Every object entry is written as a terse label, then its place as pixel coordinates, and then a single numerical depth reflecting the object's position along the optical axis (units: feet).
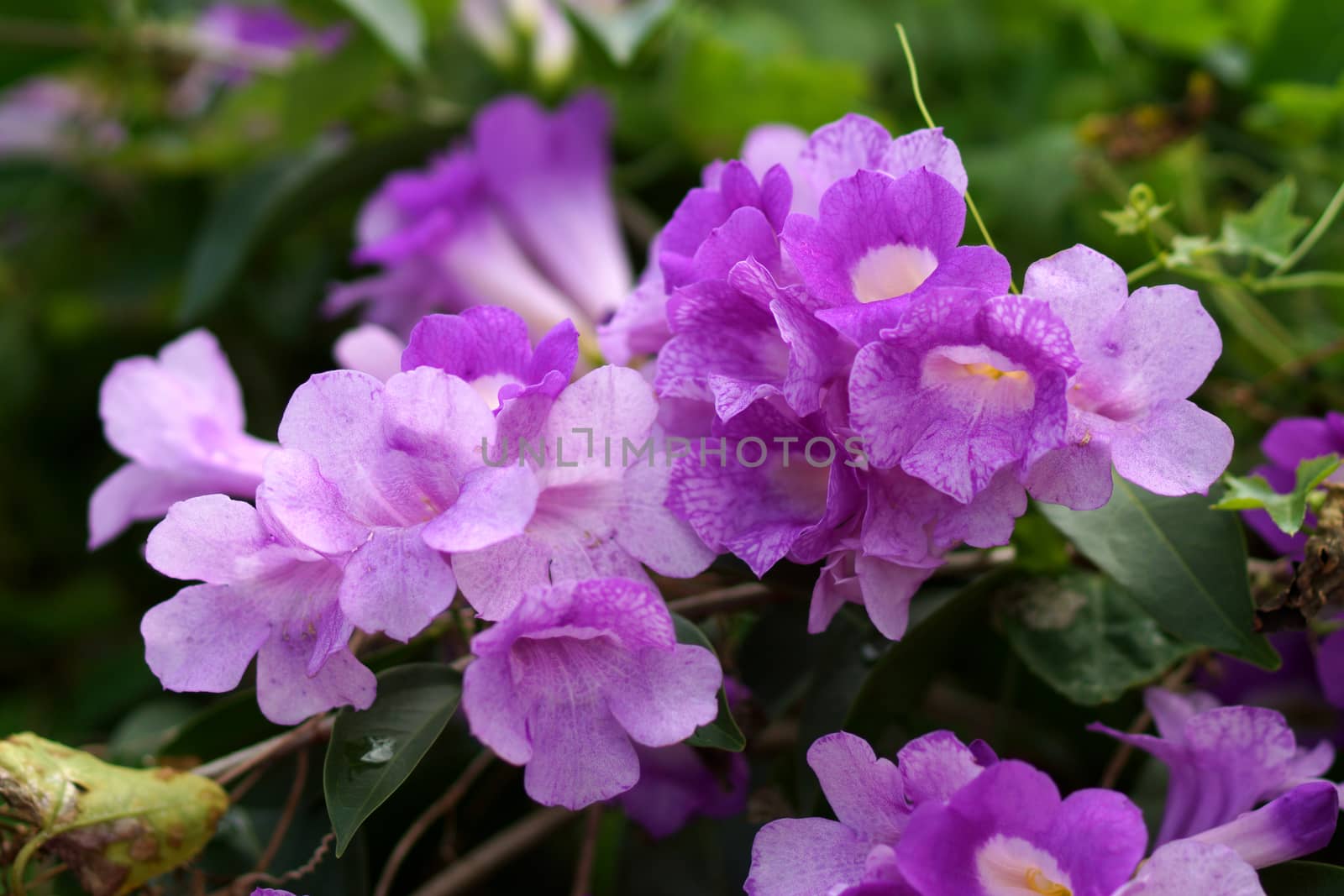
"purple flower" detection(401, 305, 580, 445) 1.82
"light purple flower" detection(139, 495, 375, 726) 1.81
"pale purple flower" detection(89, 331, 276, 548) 2.04
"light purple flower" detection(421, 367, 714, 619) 1.80
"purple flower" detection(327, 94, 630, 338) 2.56
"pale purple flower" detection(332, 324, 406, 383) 2.06
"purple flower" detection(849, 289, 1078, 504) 1.74
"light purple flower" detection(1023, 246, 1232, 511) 1.77
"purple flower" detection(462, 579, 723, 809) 1.76
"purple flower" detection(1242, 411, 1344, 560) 1.94
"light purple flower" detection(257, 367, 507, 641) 1.77
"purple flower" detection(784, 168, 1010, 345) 1.80
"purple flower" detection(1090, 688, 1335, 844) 1.85
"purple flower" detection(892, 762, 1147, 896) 1.72
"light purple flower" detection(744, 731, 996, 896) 1.77
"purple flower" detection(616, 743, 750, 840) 2.07
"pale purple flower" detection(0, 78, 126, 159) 3.50
